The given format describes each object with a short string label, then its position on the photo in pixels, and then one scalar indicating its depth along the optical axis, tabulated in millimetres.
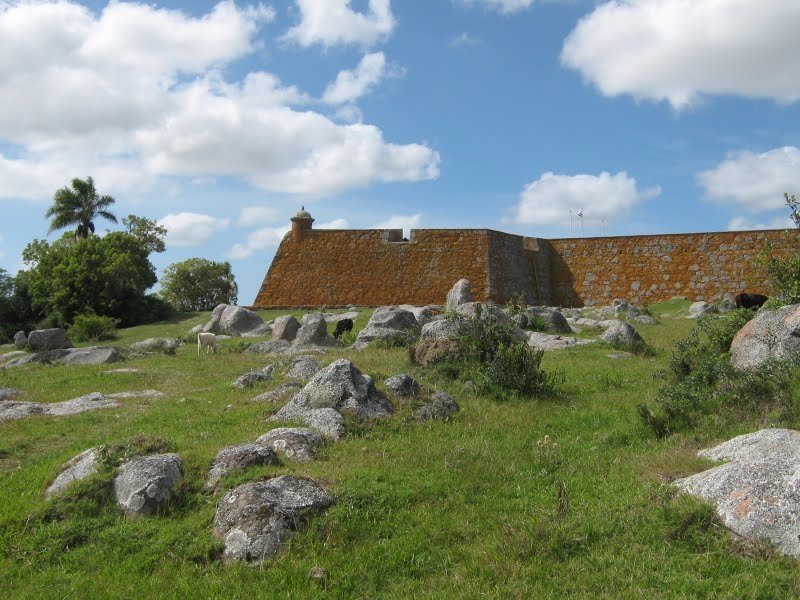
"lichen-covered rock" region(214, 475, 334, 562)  5668
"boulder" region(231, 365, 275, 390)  12094
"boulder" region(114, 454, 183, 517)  6441
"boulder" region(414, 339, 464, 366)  12117
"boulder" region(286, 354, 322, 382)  11991
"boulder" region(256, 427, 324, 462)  7391
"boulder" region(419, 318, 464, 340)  14500
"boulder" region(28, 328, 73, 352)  20797
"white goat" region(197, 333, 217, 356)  18969
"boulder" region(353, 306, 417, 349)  17359
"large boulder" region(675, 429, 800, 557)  5277
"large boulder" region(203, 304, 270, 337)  24141
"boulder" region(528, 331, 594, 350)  16203
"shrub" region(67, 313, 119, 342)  25875
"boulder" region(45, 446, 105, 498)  6969
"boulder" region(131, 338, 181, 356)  19500
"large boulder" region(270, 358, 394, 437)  8734
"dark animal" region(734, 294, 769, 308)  20422
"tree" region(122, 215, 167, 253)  45406
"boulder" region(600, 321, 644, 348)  15586
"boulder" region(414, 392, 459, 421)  8969
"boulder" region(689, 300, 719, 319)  22609
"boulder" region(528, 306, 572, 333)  19375
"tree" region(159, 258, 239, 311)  43469
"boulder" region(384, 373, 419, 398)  9625
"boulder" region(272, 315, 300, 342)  20562
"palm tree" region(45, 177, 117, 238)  45844
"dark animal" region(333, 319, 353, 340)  19797
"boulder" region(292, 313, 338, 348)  18031
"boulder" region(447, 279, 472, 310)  24192
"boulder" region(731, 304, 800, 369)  9367
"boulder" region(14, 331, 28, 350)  23203
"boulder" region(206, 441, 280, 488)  6855
